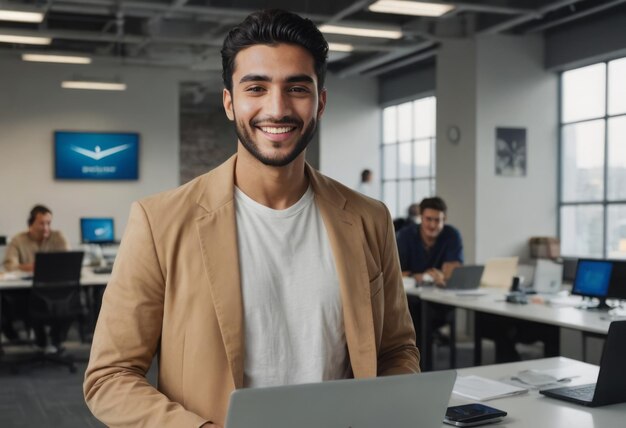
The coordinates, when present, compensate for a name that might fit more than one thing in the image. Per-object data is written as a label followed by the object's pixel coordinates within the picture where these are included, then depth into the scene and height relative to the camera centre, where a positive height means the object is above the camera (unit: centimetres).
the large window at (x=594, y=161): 916 +31
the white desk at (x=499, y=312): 489 -87
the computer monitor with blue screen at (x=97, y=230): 1116 -64
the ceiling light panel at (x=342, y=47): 889 +161
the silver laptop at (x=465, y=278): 645 -76
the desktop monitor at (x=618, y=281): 527 -64
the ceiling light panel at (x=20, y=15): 736 +163
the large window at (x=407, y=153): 1265 +56
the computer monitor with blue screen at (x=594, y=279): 537 -65
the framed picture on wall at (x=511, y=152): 976 +43
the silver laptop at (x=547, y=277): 623 -72
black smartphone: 222 -66
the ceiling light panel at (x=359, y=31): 793 +160
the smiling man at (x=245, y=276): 151 -18
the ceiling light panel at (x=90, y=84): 1052 +138
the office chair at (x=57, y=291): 669 -92
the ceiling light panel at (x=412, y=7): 710 +166
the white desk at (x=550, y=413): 224 -69
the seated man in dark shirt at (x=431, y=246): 650 -52
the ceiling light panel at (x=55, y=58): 1025 +170
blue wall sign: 1185 +47
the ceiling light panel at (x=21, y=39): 911 +174
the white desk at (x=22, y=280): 675 -86
